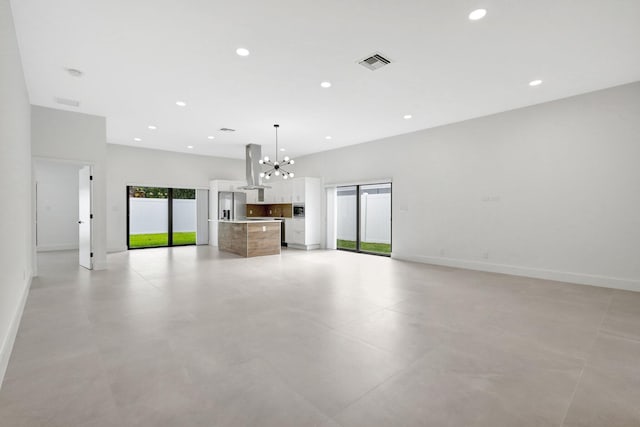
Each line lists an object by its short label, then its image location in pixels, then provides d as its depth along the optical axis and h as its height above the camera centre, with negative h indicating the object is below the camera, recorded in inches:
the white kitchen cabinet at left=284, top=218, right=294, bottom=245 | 395.2 -27.6
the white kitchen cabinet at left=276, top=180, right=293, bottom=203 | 397.1 +26.8
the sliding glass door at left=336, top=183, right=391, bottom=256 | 338.3 -7.2
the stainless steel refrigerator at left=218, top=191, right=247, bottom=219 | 407.8 +8.5
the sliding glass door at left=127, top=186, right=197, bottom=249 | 368.5 -7.4
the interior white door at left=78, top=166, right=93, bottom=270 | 233.5 -6.1
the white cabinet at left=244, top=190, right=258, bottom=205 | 434.6 +22.4
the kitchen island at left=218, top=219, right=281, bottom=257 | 305.9 -29.4
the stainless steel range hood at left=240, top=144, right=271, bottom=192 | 328.2 +51.6
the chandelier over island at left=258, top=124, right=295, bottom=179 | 306.1 +66.6
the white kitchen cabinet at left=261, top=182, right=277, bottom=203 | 422.9 +24.8
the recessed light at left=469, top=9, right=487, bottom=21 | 112.1 +77.8
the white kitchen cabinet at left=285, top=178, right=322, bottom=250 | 371.9 -4.1
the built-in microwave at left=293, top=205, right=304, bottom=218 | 381.1 -0.2
